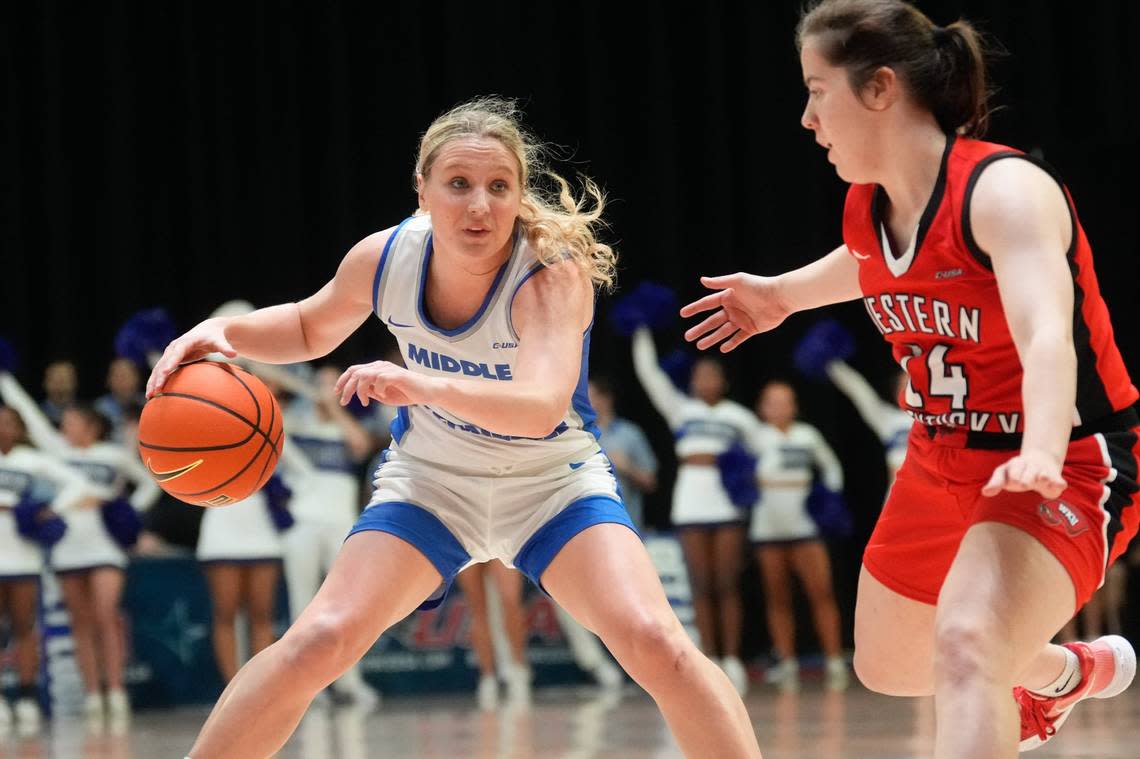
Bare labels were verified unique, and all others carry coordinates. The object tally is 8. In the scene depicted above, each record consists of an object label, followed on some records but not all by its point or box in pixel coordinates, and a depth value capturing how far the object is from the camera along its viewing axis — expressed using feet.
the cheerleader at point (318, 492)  50.66
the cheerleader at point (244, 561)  49.19
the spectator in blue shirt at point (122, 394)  54.10
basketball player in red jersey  15.40
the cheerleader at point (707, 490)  54.59
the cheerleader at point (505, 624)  51.64
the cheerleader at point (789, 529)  54.98
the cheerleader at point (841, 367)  55.86
